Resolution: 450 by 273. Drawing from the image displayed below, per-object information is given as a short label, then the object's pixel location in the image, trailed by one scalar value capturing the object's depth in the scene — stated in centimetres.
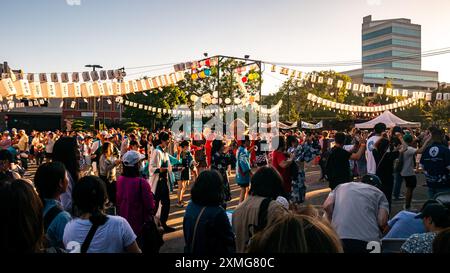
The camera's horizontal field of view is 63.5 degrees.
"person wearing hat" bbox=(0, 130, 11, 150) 1024
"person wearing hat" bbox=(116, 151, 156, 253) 440
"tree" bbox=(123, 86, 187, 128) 4262
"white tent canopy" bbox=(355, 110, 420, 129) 2408
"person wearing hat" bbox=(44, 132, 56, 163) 1540
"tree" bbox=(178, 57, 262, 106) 3478
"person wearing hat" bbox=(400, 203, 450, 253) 286
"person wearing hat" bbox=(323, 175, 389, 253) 343
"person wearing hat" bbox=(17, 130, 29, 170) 1649
